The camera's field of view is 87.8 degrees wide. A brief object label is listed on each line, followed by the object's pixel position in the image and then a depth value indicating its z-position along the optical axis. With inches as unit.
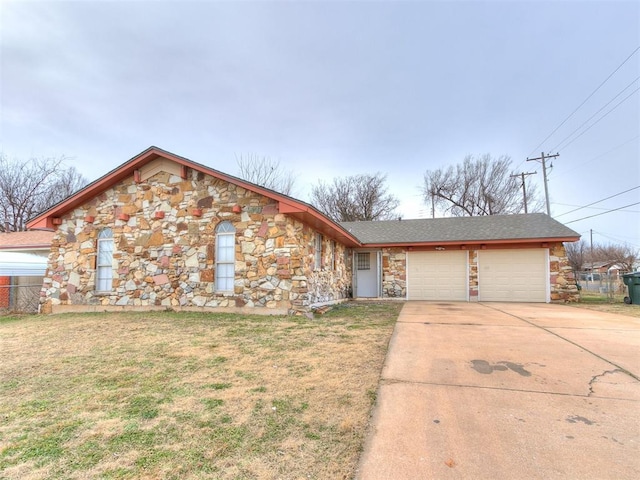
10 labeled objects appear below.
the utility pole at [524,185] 961.5
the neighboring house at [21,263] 413.4
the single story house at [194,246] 341.7
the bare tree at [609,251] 1542.8
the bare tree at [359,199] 1145.4
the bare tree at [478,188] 1030.4
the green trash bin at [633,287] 458.6
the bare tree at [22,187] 957.2
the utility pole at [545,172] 898.1
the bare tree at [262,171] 861.2
